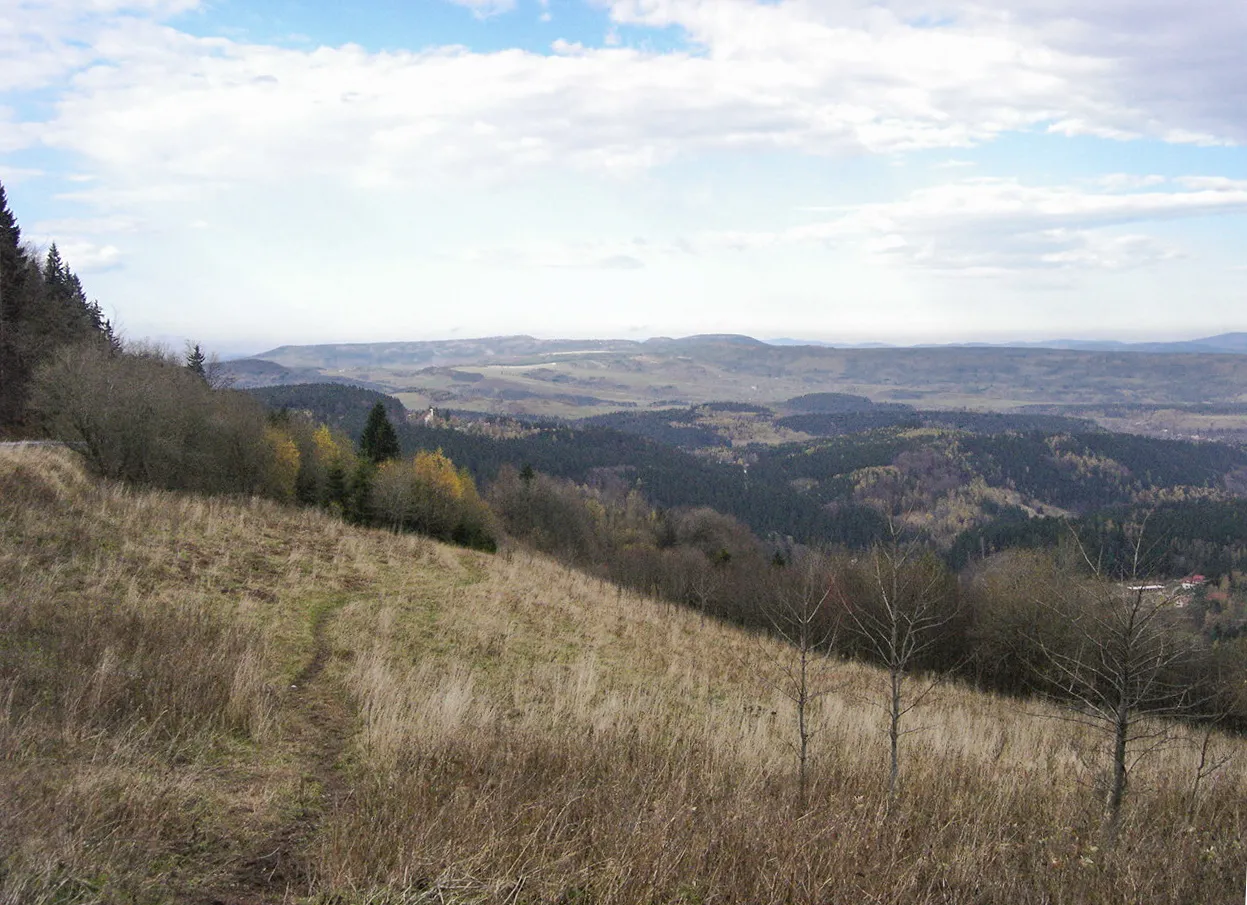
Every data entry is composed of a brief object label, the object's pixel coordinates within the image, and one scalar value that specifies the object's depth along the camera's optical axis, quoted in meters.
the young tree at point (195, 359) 54.15
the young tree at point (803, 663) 5.91
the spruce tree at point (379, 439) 49.88
